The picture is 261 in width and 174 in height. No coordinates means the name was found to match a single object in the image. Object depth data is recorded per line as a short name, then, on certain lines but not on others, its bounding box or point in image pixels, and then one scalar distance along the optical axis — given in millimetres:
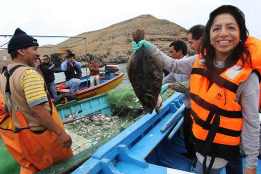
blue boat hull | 1802
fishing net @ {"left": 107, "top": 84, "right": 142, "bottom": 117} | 5838
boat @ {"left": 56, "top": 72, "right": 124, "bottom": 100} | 6688
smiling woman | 1238
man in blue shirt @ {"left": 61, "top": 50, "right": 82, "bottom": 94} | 7112
